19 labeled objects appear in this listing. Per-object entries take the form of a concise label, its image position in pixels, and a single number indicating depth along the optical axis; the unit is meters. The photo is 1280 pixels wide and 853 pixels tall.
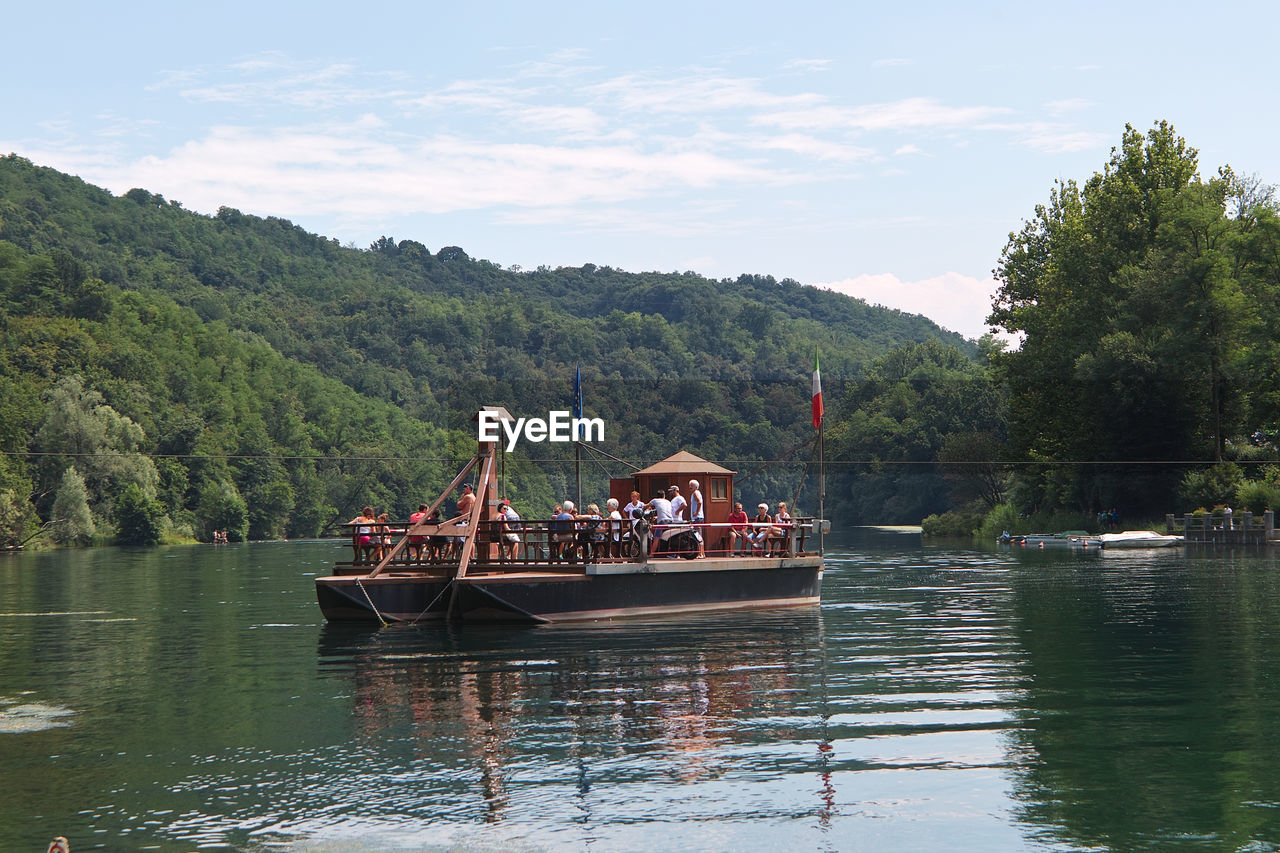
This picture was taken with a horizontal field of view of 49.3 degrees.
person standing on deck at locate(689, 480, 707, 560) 32.56
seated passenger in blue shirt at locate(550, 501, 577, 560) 30.70
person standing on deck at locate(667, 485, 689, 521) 31.85
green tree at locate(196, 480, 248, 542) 130.75
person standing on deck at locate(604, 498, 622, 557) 30.88
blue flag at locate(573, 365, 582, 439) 35.62
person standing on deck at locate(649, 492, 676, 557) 31.53
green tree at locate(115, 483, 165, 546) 115.50
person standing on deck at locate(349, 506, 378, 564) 32.91
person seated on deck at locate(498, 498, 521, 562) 31.34
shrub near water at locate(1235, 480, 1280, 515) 68.38
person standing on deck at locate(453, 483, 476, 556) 31.87
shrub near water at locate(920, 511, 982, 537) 103.62
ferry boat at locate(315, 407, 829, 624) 30.14
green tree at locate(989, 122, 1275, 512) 75.62
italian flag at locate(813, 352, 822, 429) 34.94
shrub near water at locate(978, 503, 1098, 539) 83.25
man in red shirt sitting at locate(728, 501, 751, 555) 33.38
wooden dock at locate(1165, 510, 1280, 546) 65.81
